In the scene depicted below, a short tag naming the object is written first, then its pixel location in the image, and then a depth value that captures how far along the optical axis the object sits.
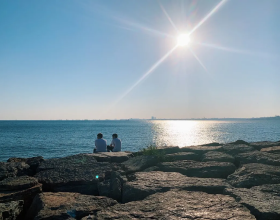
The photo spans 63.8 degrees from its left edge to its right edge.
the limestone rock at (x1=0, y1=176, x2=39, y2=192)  4.38
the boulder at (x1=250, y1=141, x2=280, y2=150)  8.59
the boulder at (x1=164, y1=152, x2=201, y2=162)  6.89
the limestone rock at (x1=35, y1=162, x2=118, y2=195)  4.70
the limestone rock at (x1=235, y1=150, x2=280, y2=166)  5.89
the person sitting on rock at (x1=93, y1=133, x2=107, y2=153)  10.10
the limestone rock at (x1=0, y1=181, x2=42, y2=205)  3.98
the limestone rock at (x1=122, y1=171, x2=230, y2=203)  4.09
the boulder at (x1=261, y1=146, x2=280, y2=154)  7.34
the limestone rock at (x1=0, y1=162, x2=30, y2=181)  5.30
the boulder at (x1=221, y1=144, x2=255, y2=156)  7.45
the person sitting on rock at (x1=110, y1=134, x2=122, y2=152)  10.67
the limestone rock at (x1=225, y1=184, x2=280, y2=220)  3.09
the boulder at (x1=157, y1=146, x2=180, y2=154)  8.06
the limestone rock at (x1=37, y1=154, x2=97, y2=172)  5.78
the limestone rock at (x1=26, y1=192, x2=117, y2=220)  3.30
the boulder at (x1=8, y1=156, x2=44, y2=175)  6.13
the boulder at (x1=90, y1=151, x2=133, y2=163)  7.02
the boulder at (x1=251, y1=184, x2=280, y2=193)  3.91
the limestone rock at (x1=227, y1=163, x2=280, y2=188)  4.43
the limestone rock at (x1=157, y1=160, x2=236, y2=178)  5.24
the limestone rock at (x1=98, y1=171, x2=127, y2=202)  4.29
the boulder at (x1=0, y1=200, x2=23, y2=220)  3.32
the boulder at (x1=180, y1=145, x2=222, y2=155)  7.73
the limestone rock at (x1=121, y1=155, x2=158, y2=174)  5.80
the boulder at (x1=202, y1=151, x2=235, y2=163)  6.35
